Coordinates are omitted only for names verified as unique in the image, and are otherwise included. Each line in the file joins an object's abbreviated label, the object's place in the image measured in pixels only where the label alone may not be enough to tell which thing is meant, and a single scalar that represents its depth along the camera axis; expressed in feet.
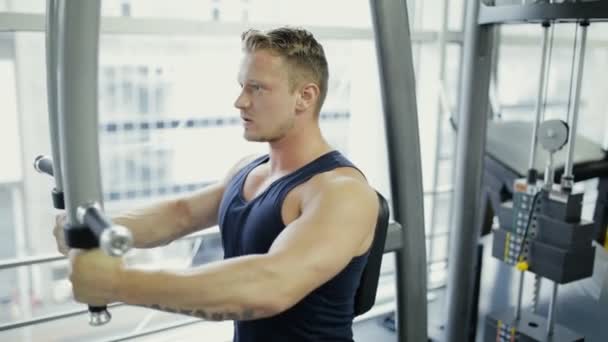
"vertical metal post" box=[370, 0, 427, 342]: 4.70
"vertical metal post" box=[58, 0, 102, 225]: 2.69
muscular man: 3.25
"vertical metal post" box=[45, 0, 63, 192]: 2.95
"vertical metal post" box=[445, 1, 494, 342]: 6.58
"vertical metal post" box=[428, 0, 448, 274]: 9.37
